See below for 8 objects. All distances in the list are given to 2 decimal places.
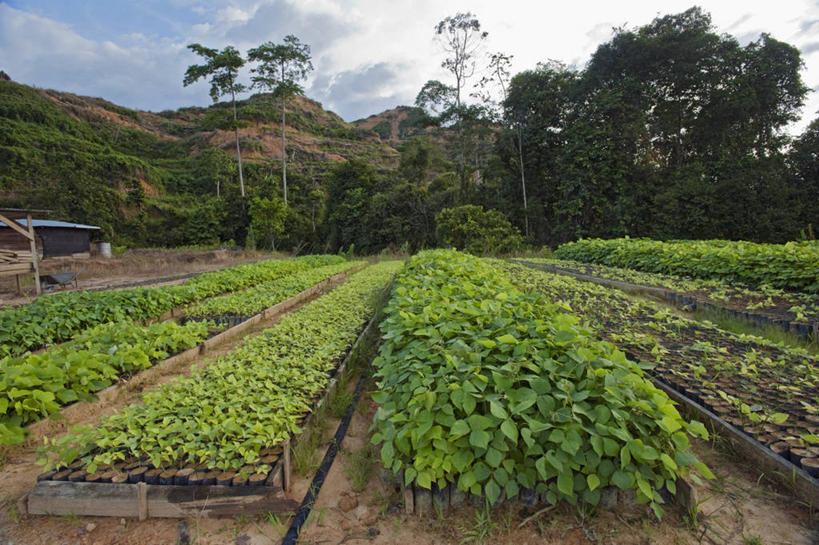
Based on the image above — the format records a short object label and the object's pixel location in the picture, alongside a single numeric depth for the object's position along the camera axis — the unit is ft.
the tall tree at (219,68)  73.36
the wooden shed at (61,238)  46.50
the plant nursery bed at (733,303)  12.85
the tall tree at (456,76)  63.16
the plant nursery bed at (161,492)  6.06
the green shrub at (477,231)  51.16
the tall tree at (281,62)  72.90
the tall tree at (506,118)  61.20
